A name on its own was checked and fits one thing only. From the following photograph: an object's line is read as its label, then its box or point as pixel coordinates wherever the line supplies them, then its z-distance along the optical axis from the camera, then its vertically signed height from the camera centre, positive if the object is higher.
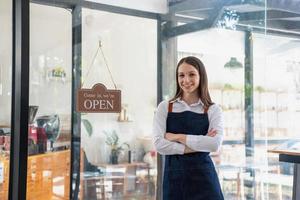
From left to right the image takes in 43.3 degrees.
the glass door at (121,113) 3.46 -0.05
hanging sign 2.85 +0.06
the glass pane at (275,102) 3.89 +0.07
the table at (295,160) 2.51 -0.35
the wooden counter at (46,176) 2.82 -0.56
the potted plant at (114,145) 3.73 -0.38
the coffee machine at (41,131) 2.88 -0.19
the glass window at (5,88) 2.79 +0.15
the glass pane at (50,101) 2.95 +0.05
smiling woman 2.12 -0.16
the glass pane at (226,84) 3.96 +0.26
